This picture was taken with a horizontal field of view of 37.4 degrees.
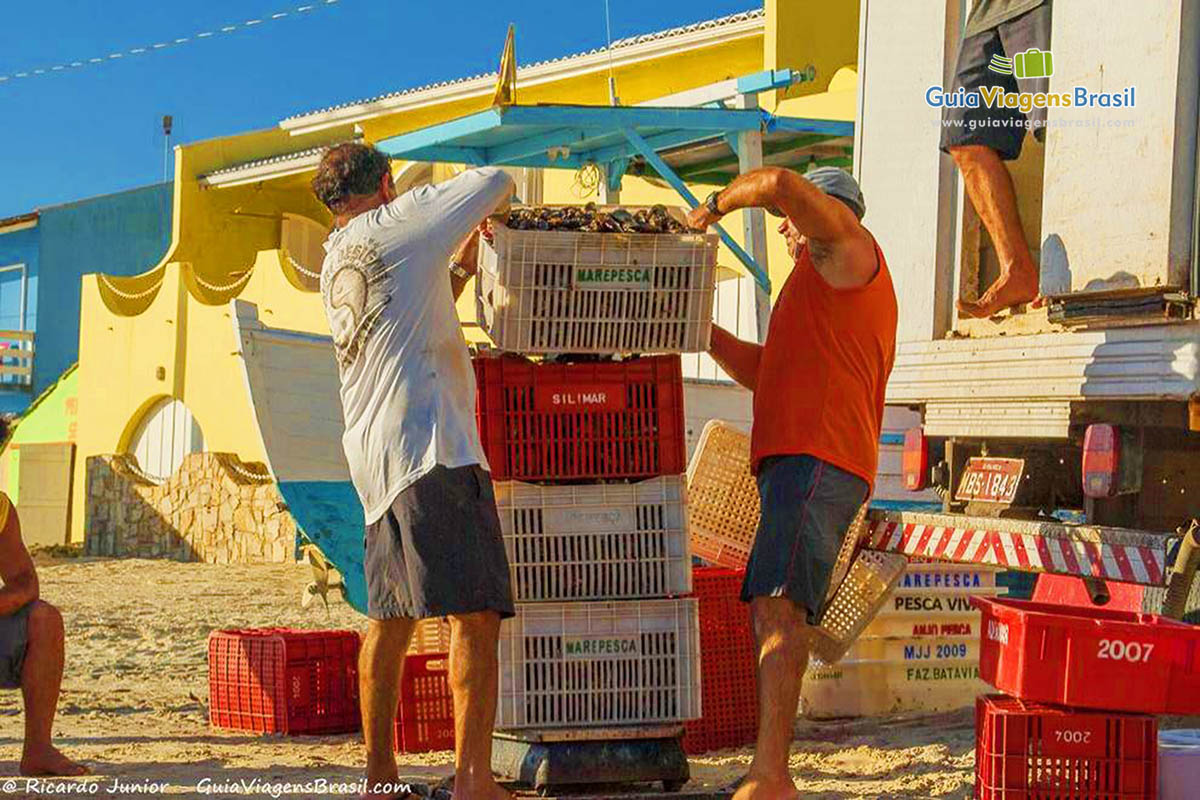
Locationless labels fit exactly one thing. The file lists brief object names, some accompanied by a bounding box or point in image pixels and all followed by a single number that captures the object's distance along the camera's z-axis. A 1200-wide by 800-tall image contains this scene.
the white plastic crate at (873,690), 7.95
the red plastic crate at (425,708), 7.29
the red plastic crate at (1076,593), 6.84
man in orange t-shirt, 5.36
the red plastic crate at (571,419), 5.79
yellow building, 19.53
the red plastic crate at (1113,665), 5.23
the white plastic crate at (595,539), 5.81
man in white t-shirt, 5.35
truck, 5.92
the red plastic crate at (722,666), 7.26
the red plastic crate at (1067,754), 5.23
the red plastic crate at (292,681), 7.96
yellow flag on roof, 14.13
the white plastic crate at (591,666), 5.79
